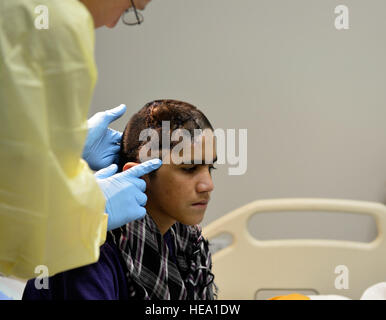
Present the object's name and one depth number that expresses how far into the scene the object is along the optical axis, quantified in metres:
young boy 3.10
